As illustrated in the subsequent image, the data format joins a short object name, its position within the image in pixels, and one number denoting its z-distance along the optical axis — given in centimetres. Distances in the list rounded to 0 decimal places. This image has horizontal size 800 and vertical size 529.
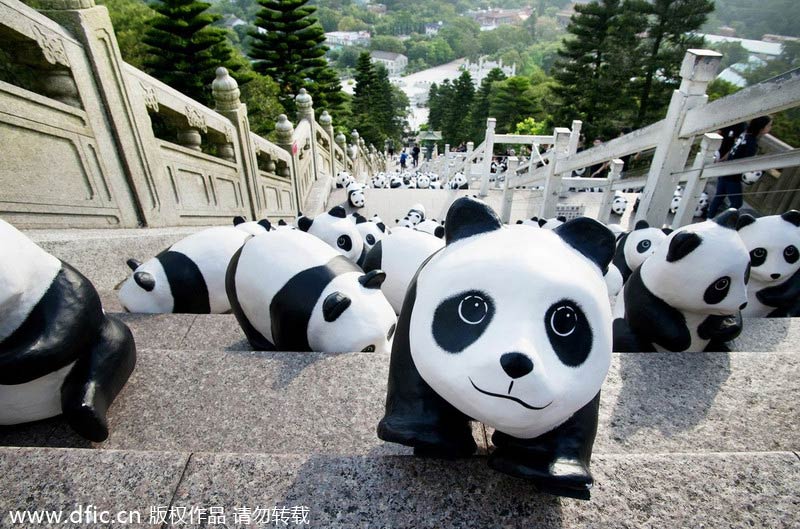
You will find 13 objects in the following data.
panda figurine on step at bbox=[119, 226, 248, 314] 333
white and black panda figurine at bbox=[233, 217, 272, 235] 422
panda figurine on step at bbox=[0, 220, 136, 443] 157
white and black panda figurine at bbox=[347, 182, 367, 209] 1170
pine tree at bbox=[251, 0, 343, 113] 1938
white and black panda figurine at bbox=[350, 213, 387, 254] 490
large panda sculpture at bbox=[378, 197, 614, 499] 115
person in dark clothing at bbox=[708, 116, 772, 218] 528
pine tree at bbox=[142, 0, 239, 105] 1235
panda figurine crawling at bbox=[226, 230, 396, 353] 256
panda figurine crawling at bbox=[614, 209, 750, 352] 230
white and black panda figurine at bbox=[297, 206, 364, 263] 432
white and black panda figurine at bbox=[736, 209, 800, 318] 304
